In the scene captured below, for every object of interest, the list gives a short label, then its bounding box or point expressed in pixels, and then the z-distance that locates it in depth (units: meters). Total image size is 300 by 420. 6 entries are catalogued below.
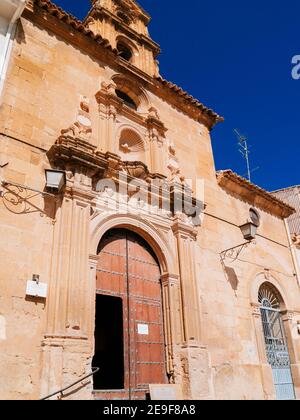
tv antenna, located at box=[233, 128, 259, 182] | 14.83
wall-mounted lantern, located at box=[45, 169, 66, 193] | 6.11
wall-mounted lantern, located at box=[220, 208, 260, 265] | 9.08
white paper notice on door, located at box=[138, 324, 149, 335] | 6.91
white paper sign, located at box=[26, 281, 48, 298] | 5.53
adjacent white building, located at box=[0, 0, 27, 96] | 6.93
